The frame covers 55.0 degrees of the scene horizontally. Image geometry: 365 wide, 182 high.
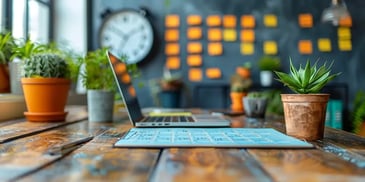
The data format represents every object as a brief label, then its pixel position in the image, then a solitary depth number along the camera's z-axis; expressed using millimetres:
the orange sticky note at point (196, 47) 3289
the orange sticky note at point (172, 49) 3305
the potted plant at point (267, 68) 3133
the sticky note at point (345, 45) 3273
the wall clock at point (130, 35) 3258
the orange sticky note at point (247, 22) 3279
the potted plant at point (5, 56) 1326
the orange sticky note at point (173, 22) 3309
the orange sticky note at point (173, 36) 3305
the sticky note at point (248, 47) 3293
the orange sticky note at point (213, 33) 3293
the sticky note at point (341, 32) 3268
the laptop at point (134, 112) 992
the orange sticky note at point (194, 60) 3289
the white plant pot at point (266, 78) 3129
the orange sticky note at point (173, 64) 3311
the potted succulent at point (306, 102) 755
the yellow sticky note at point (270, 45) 3293
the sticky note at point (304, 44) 3279
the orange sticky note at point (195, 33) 3289
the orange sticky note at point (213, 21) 3287
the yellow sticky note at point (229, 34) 3287
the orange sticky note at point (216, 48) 3289
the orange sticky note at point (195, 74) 3305
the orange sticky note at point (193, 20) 3279
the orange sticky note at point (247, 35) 3279
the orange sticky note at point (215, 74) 3311
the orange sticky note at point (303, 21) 3279
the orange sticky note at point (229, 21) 3285
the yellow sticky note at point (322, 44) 3273
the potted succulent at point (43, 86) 1157
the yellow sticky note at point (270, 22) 3287
